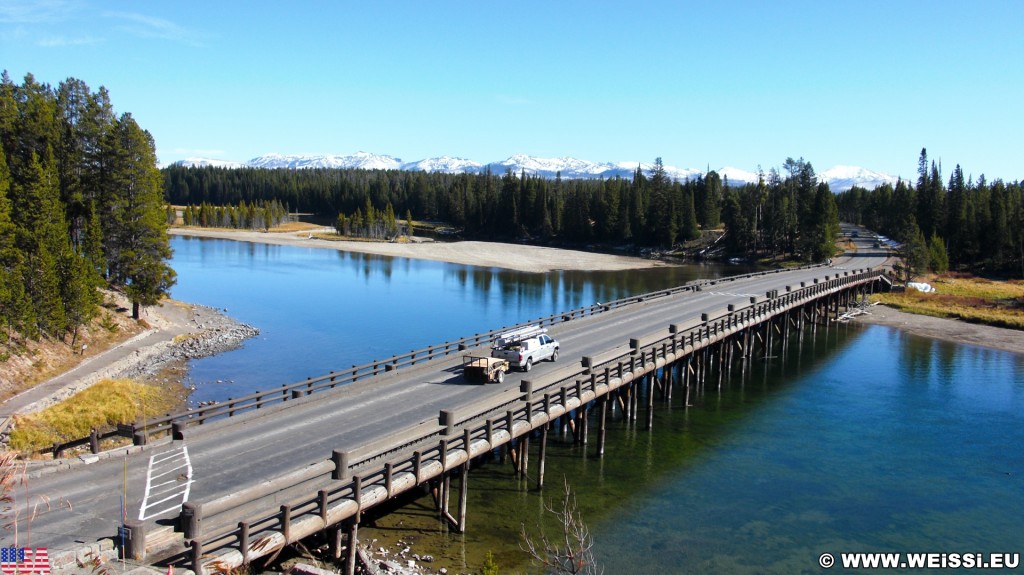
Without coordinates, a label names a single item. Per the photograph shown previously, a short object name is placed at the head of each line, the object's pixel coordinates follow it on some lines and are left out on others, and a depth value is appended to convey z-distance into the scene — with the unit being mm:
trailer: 31328
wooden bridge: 15875
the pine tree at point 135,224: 54656
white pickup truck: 33625
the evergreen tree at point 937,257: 104625
